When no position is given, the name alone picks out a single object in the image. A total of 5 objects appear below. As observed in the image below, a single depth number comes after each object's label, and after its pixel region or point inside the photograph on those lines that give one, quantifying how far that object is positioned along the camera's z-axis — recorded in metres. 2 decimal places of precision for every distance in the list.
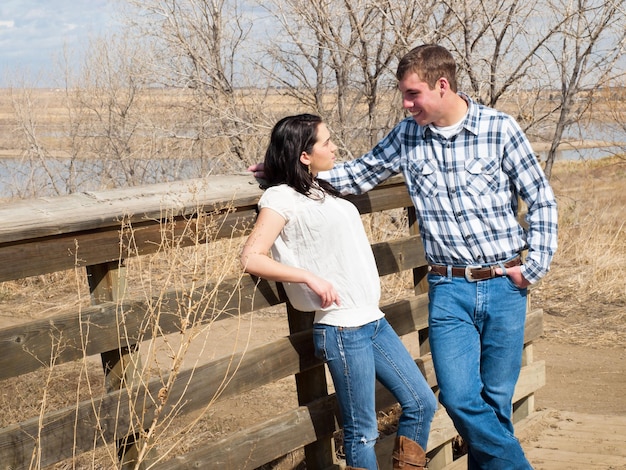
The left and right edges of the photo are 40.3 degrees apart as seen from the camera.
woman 3.20
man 3.43
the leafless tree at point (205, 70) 10.81
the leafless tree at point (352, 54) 9.34
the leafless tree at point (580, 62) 8.65
